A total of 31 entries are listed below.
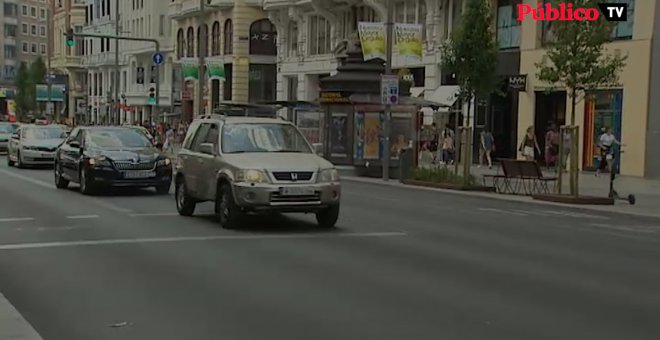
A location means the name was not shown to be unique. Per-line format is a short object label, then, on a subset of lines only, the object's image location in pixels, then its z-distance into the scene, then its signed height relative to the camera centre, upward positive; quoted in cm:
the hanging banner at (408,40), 3334 +271
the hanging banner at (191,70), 5212 +222
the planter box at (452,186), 2445 -195
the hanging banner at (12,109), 9984 -40
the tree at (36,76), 10269 +338
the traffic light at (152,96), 5396 +73
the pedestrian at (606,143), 2980 -82
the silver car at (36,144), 3038 -128
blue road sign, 4812 +267
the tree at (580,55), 2125 +145
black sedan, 1961 -116
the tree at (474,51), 2497 +175
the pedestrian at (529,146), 3058 -100
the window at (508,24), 3778 +383
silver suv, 1334 -93
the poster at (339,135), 3161 -79
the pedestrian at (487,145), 3544 -115
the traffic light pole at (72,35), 4594 +367
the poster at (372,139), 3027 -85
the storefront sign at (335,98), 3163 +50
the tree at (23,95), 10375 +122
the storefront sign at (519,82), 3641 +135
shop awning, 3831 +85
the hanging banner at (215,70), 5438 +238
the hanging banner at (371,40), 3212 +256
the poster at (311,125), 3341 -48
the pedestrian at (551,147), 3347 -111
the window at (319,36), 5153 +436
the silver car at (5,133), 4275 -130
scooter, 2133 -183
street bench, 2334 -161
